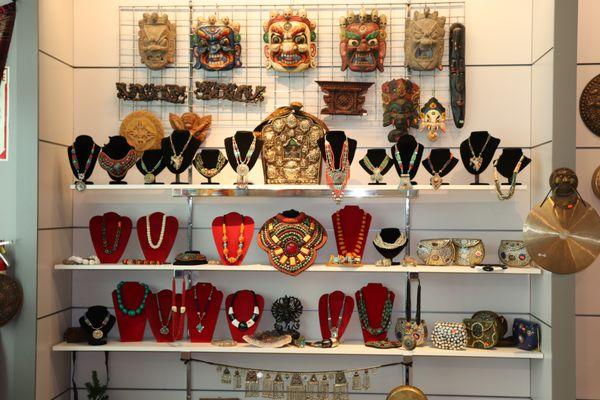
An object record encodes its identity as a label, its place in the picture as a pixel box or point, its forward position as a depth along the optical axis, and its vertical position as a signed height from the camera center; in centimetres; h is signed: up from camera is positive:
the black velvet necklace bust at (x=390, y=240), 332 -24
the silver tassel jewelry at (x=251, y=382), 337 -100
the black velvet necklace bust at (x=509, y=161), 322 +18
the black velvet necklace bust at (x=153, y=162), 338 +16
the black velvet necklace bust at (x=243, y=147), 332 +24
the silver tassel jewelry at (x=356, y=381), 331 -97
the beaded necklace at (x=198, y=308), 343 -62
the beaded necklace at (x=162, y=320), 340 -69
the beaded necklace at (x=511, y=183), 318 +7
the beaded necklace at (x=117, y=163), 337 +16
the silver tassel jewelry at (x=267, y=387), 337 -104
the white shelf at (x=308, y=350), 320 -80
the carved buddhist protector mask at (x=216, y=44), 352 +83
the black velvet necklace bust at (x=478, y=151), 328 +23
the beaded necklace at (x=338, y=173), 325 +11
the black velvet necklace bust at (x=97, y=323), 335 -70
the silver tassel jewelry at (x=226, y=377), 332 -96
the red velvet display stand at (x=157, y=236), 347 -24
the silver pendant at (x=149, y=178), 335 +8
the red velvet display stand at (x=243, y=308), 340 -62
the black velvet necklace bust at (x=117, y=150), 338 +23
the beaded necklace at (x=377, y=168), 331 +14
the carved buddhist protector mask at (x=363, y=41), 345 +83
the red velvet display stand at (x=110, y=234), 347 -23
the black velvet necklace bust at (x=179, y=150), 333 +23
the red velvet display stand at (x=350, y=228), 341 -18
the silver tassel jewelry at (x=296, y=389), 338 -104
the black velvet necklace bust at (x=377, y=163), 331 +17
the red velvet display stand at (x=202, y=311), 343 -65
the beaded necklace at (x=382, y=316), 338 -65
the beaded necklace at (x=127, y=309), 343 -62
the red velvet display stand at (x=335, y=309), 342 -62
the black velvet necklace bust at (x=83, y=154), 333 +20
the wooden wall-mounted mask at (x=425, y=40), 343 +84
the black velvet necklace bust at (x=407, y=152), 327 +22
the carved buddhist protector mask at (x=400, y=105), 345 +49
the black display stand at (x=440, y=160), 329 +18
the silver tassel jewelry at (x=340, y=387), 331 -100
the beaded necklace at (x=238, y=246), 338 -28
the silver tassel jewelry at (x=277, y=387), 338 -103
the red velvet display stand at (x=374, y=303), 338 -58
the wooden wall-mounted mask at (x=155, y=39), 354 +85
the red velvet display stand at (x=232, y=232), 341 -21
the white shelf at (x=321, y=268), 320 -38
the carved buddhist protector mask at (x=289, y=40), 346 +84
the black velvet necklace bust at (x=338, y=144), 329 +26
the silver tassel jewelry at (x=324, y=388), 339 -104
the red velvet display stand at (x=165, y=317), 341 -67
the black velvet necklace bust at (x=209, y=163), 337 +16
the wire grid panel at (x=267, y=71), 356 +70
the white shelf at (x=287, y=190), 325 +2
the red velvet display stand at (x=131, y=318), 344 -67
